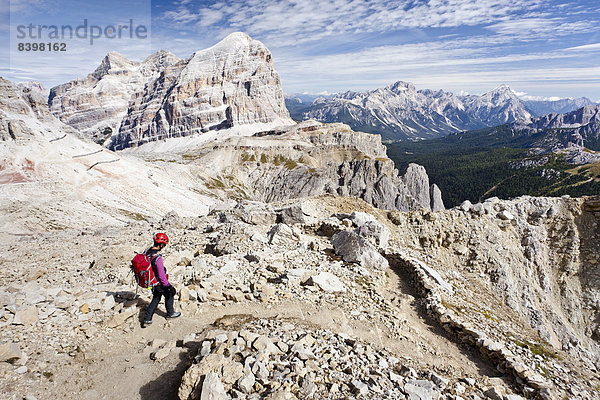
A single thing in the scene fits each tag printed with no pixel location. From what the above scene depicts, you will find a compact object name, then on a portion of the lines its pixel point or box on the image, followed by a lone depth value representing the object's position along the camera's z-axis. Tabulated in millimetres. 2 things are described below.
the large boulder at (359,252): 14719
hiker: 9827
